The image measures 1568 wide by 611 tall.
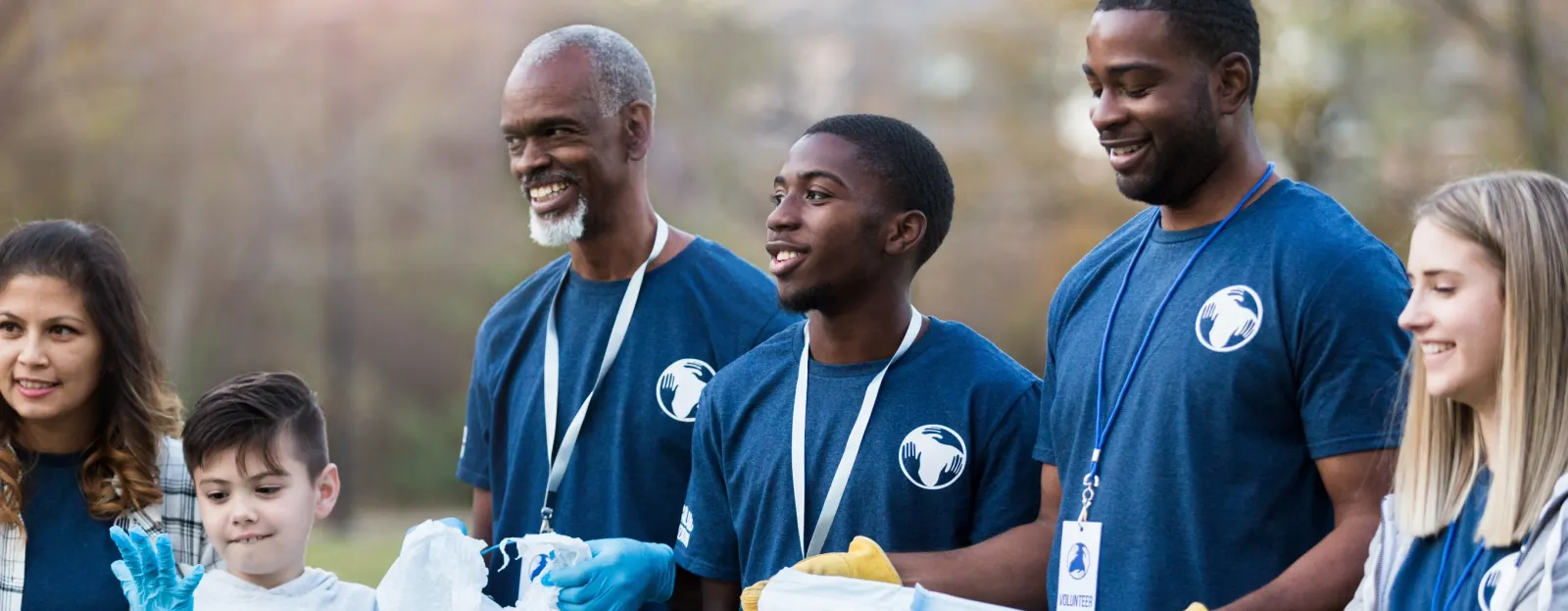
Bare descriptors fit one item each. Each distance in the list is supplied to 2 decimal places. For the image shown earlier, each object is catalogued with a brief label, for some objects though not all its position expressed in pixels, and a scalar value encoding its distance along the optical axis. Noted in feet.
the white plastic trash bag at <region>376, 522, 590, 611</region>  23.29
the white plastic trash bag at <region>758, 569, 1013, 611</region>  19.26
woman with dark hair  23.86
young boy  23.15
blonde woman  16.58
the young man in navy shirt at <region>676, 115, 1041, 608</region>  22.62
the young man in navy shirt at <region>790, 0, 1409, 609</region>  18.34
